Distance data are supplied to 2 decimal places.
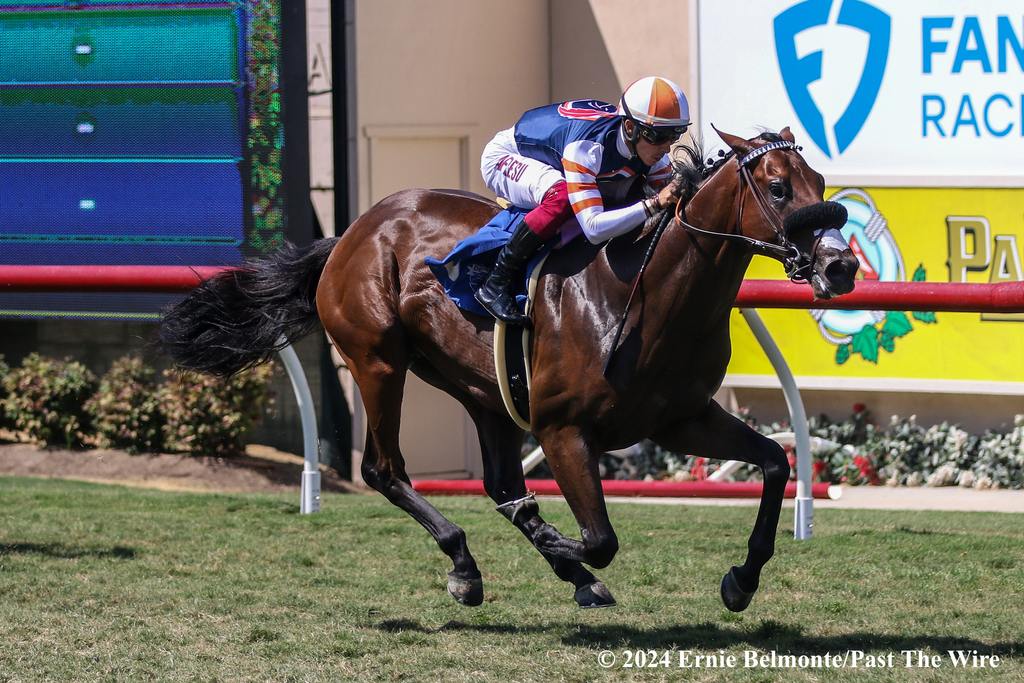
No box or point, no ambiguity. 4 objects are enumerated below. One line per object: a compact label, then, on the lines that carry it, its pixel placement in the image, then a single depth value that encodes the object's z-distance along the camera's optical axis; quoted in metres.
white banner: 18.20
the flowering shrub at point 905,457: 18.06
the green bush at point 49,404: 19.09
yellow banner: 18.16
